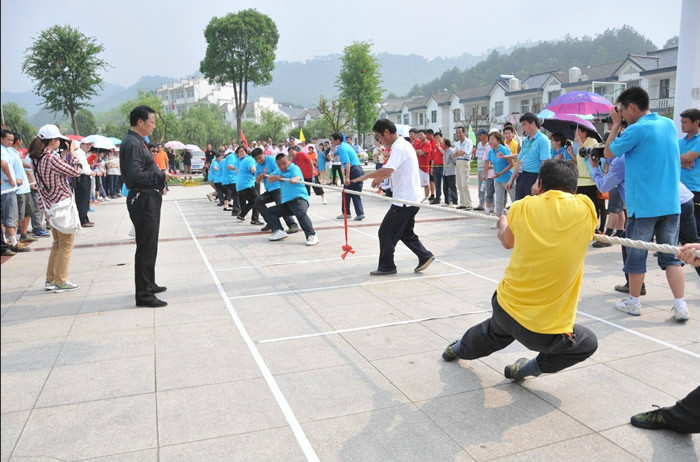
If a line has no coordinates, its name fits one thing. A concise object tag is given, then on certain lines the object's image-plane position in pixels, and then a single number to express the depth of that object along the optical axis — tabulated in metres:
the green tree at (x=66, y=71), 27.80
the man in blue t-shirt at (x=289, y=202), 9.69
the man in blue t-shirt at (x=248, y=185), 11.79
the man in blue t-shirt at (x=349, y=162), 11.83
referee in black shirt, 5.88
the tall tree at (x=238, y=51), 53.66
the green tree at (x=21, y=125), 54.48
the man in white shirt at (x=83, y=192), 12.30
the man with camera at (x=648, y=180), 4.86
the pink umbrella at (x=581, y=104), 9.51
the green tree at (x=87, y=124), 100.83
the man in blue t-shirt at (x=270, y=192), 10.63
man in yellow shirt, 3.24
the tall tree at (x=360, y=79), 49.75
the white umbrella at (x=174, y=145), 37.75
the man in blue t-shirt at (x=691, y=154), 5.96
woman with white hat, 6.45
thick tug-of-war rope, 3.26
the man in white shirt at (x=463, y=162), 13.81
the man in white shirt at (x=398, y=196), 6.91
